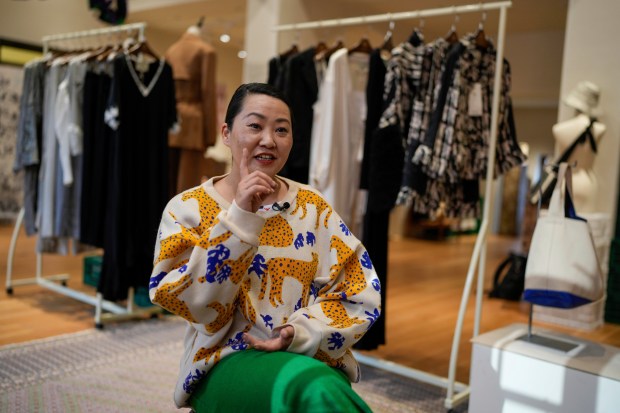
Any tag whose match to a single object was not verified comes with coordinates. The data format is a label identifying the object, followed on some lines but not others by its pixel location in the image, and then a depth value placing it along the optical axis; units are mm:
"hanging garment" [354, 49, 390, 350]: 3031
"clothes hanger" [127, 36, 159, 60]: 3664
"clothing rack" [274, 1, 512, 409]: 2686
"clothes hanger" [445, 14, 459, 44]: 3107
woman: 1300
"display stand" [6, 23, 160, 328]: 3754
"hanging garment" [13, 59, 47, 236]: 3980
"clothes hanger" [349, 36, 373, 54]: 3258
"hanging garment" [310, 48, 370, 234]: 3111
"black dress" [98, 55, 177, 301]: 3539
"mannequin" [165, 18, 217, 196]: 3990
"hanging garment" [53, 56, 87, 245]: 3686
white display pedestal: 2104
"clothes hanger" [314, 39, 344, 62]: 3293
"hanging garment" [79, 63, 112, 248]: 3652
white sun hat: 4434
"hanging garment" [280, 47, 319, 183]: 3250
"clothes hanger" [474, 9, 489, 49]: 2951
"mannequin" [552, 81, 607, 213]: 4449
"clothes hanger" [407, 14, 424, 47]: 3090
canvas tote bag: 2270
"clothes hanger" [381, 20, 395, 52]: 3224
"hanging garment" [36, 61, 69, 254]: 3822
